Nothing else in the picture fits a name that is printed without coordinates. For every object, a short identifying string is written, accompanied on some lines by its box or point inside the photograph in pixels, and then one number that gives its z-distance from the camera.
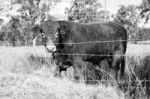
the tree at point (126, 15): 52.97
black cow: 5.93
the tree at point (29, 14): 38.38
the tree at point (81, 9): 40.31
